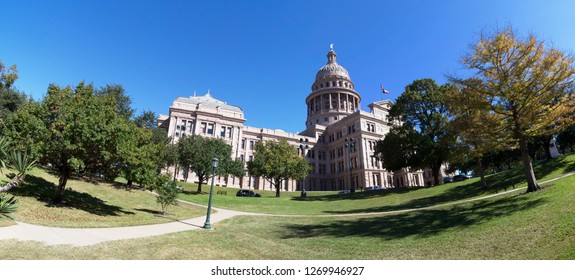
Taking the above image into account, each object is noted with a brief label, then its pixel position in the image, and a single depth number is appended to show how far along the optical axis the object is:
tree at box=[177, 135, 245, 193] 38.03
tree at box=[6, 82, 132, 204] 14.57
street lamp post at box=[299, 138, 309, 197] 77.84
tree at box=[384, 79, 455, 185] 34.78
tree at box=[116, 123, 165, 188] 16.28
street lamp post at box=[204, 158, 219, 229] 14.59
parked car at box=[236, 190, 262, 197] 41.88
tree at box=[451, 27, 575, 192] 15.06
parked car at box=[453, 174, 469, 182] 46.09
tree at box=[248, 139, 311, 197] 41.56
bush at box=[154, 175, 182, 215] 18.84
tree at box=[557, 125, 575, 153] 37.92
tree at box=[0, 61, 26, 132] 35.67
